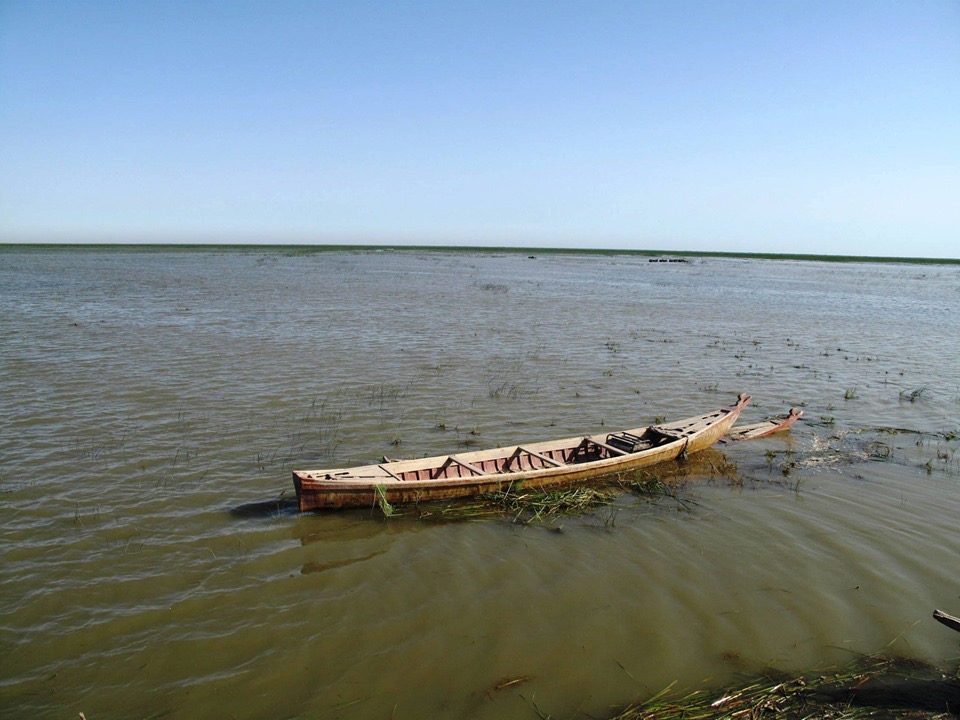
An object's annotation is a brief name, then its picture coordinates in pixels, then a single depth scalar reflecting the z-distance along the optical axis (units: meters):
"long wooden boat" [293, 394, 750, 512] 7.96
